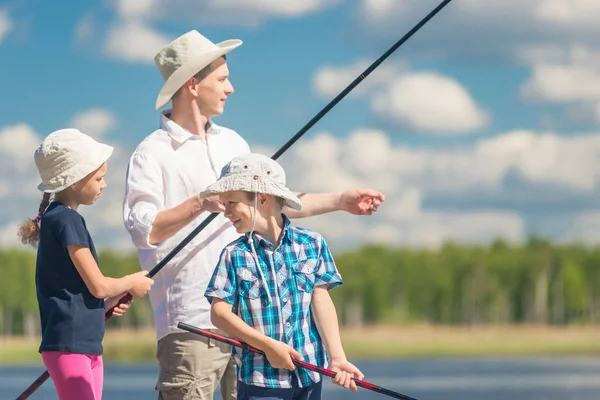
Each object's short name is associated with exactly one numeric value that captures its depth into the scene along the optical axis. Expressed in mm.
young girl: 6609
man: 7359
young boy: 6213
